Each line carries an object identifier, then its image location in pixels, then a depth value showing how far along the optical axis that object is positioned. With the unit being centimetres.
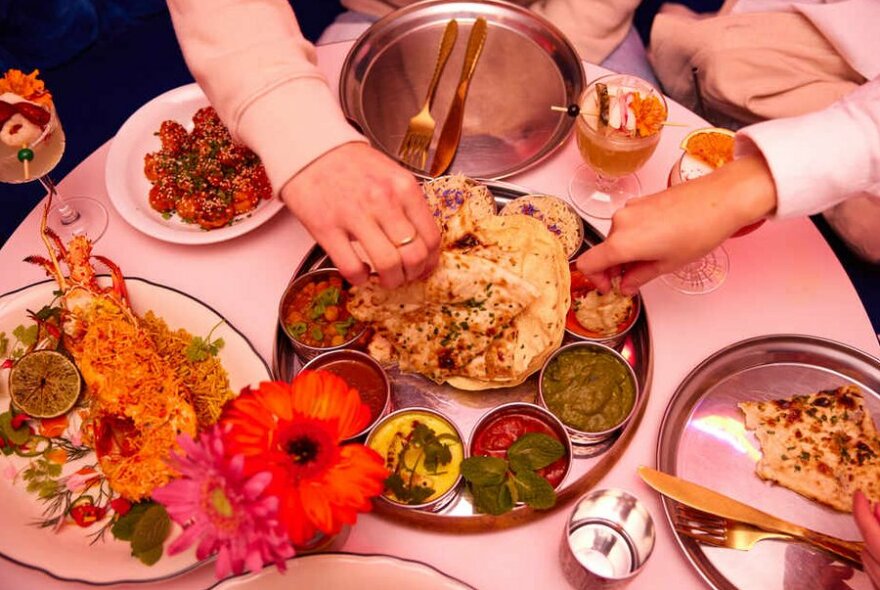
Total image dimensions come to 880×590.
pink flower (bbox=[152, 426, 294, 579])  71
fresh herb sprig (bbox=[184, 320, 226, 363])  100
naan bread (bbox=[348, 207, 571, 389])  98
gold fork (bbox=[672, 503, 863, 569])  90
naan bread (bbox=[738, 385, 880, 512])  93
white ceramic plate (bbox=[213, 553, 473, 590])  85
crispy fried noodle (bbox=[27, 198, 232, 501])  97
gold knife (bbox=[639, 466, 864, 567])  88
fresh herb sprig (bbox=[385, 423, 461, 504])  90
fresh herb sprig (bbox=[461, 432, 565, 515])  89
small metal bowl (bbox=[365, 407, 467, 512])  90
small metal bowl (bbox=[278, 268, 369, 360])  99
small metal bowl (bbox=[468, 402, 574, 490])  93
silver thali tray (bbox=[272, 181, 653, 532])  91
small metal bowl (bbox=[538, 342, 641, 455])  93
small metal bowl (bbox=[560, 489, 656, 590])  87
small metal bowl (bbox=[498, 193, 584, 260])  105
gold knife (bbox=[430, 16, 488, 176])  114
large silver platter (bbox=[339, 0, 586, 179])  118
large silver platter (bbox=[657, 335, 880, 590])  90
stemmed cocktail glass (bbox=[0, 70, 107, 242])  102
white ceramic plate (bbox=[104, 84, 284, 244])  106
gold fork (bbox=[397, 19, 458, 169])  115
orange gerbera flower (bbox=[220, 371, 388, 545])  74
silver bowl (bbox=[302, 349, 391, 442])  96
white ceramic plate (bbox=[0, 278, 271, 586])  89
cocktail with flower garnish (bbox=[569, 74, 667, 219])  103
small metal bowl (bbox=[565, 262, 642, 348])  100
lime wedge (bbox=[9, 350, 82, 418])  98
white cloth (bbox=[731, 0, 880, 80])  119
